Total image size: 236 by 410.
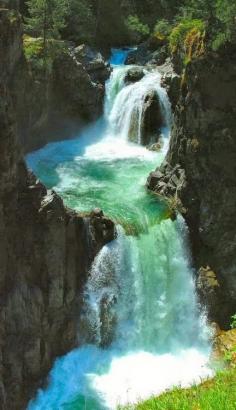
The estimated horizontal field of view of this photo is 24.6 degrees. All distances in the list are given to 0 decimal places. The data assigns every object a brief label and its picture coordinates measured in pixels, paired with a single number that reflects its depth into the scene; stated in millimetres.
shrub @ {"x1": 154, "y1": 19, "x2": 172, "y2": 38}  45597
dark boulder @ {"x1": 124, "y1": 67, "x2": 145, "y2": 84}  38281
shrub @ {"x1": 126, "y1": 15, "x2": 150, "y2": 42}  49469
